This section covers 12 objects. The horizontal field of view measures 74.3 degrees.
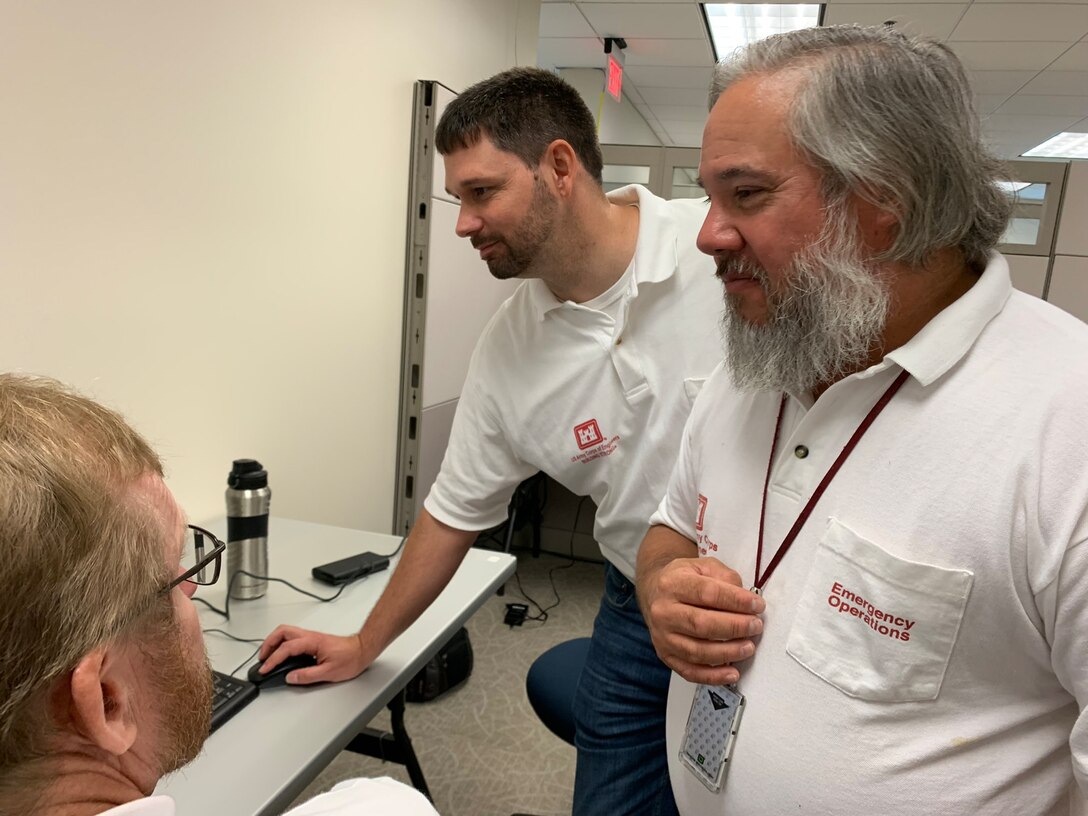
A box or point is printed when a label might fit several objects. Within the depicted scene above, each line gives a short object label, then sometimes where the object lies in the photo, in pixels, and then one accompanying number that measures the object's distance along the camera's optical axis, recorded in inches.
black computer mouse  46.0
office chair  58.7
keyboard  42.0
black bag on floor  99.8
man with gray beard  27.8
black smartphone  62.2
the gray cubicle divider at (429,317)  103.4
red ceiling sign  166.6
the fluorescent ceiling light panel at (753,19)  161.0
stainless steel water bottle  57.8
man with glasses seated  19.9
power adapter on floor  124.5
